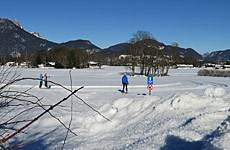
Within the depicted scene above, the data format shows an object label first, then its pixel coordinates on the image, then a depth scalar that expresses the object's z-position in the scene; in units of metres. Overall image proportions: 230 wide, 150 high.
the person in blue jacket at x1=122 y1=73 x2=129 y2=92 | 14.60
